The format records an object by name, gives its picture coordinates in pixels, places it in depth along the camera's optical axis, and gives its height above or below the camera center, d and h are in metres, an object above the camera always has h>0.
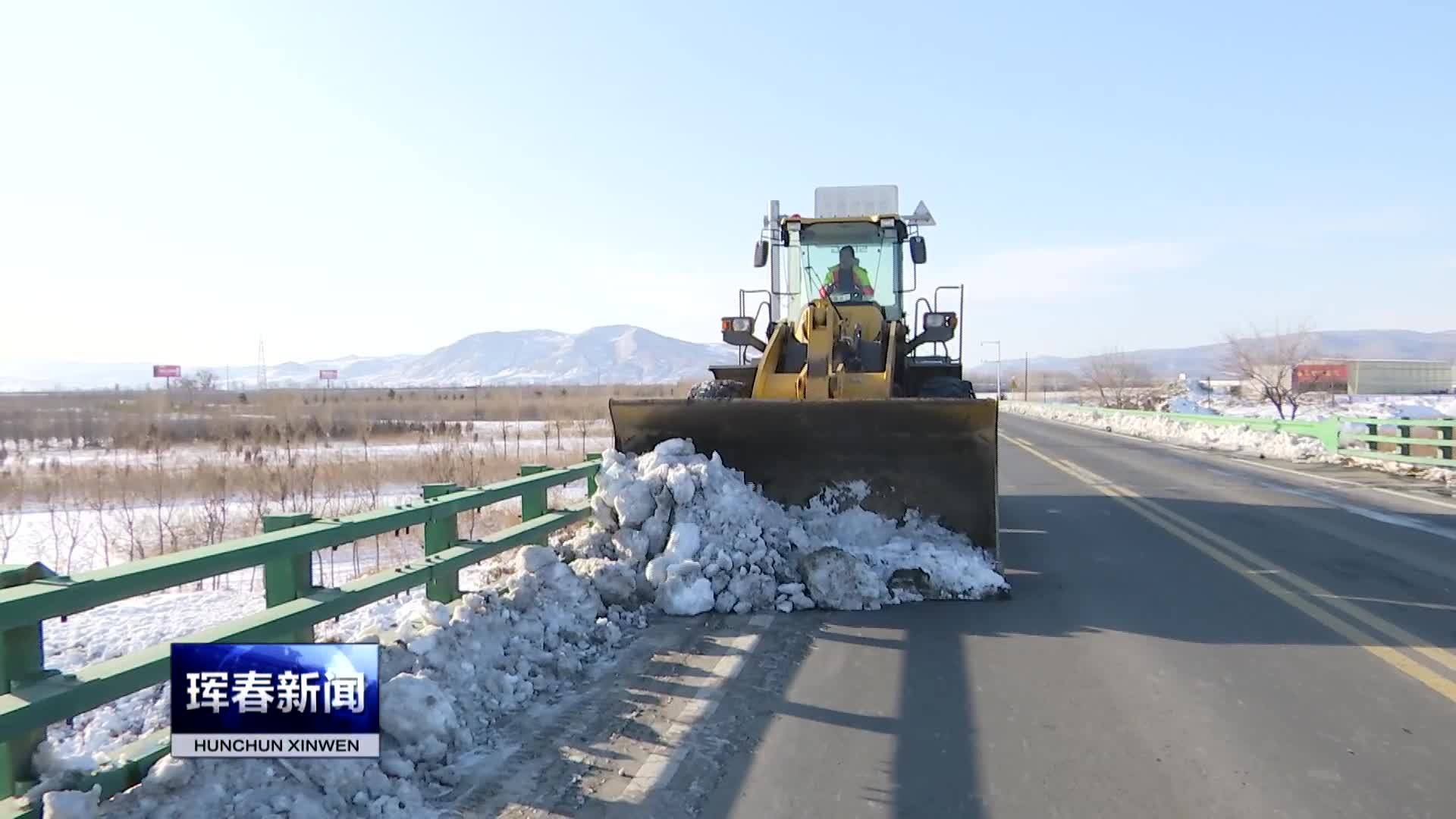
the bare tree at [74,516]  10.12 -1.72
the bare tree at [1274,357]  46.22 +0.91
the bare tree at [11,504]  11.58 -1.70
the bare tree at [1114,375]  78.06 +0.13
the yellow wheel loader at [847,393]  8.16 -0.16
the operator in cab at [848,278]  11.98 +1.23
